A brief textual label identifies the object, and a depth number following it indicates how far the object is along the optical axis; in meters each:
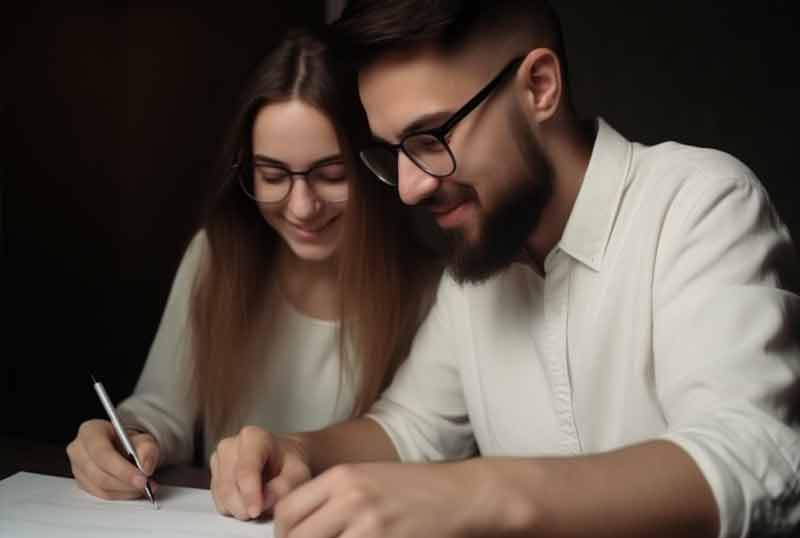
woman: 0.80
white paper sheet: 0.58
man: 0.46
